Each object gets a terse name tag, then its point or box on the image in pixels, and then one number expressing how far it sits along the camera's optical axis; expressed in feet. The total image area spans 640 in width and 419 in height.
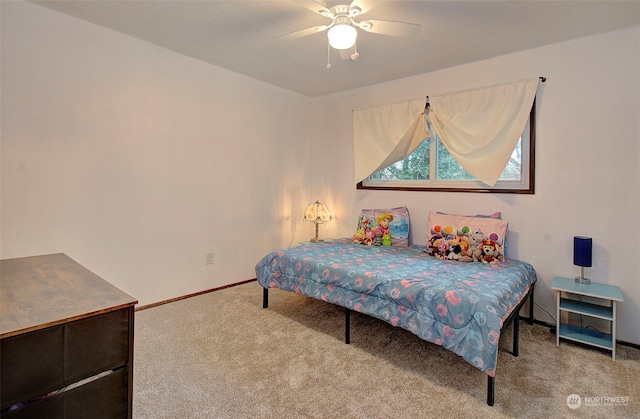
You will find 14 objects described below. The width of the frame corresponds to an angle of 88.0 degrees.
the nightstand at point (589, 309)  7.47
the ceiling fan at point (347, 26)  6.41
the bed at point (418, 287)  6.02
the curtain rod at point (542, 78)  9.16
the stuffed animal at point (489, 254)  9.06
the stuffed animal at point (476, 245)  9.17
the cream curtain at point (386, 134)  11.60
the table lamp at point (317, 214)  14.07
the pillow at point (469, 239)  9.15
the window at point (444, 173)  9.71
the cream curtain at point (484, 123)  9.43
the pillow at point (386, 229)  11.46
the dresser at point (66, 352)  3.20
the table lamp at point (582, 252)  8.06
